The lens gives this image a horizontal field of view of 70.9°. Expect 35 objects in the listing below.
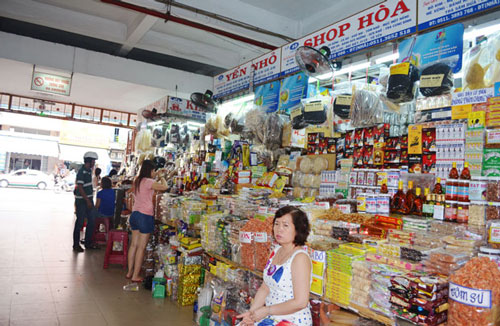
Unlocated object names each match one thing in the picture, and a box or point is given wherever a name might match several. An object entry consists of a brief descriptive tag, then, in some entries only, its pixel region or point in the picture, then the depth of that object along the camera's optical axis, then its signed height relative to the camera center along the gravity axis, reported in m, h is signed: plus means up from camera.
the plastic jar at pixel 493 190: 2.22 +0.07
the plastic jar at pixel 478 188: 2.27 +0.07
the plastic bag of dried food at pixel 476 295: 1.53 -0.43
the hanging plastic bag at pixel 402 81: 2.74 +0.88
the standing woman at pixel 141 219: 4.87 -0.64
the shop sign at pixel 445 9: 2.48 +1.40
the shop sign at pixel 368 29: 2.97 +1.53
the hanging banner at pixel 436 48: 2.62 +1.17
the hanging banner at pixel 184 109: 7.16 +1.38
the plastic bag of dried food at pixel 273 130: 4.33 +0.65
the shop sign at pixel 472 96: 2.39 +0.72
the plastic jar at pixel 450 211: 2.35 -0.09
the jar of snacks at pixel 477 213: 2.23 -0.09
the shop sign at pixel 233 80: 5.13 +1.54
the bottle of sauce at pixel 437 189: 2.52 +0.05
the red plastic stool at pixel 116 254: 5.52 -1.25
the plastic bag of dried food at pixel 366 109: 3.08 +0.73
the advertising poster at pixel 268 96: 4.50 +1.13
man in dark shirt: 6.48 -0.59
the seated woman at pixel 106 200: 6.86 -0.60
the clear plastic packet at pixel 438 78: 2.58 +0.88
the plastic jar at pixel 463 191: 2.32 +0.05
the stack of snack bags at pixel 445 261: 1.81 -0.34
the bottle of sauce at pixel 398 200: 2.69 -0.05
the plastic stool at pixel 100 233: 6.99 -1.27
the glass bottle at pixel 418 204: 2.57 -0.07
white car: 20.07 -0.92
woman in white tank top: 2.00 -0.56
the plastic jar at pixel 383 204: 2.67 -0.09
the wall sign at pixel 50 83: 7.40 +1.77
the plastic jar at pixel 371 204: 2.70 -0.10
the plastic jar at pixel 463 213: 2.29 -0.09
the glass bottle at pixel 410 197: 2.63 -0.02
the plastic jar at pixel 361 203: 2.76 -0.10
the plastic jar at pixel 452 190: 2.36 +0.05
